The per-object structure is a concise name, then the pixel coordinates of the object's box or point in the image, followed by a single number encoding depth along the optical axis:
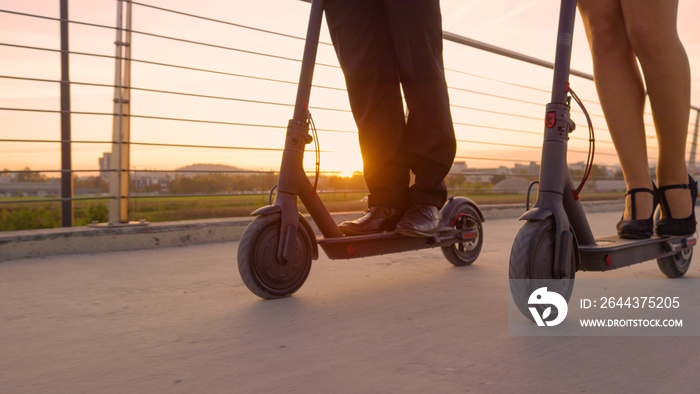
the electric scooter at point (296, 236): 1.43
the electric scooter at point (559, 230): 1.17
